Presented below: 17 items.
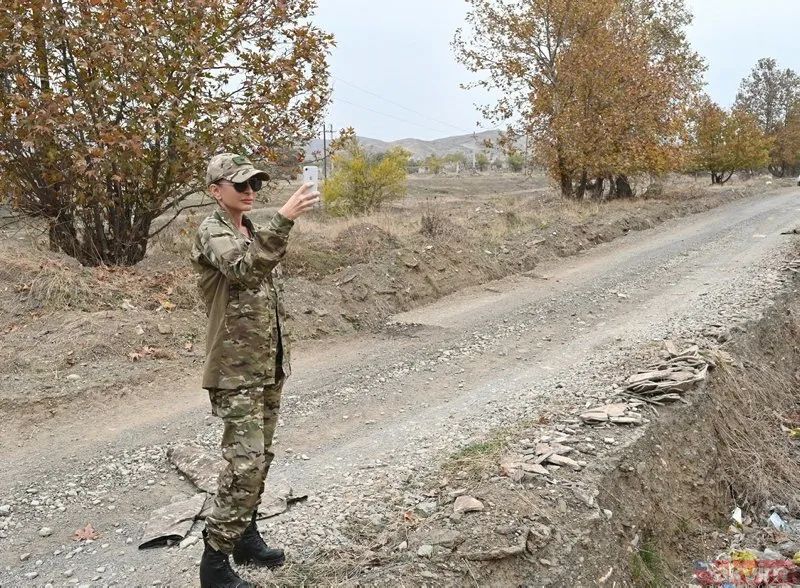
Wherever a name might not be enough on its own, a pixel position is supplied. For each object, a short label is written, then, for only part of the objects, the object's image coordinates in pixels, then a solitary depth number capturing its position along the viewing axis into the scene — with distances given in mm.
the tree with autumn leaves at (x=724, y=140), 37062
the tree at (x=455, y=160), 102606
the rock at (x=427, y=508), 3949
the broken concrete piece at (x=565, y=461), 4414
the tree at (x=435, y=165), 79000
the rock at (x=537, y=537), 3645
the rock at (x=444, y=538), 3520
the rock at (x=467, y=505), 3820
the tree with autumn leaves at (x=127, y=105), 7961
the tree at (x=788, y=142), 52500
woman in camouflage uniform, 3039
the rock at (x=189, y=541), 3717
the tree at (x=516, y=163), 69456
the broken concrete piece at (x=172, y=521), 3793
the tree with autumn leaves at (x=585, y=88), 19453
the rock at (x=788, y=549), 4973
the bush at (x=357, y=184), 22641
